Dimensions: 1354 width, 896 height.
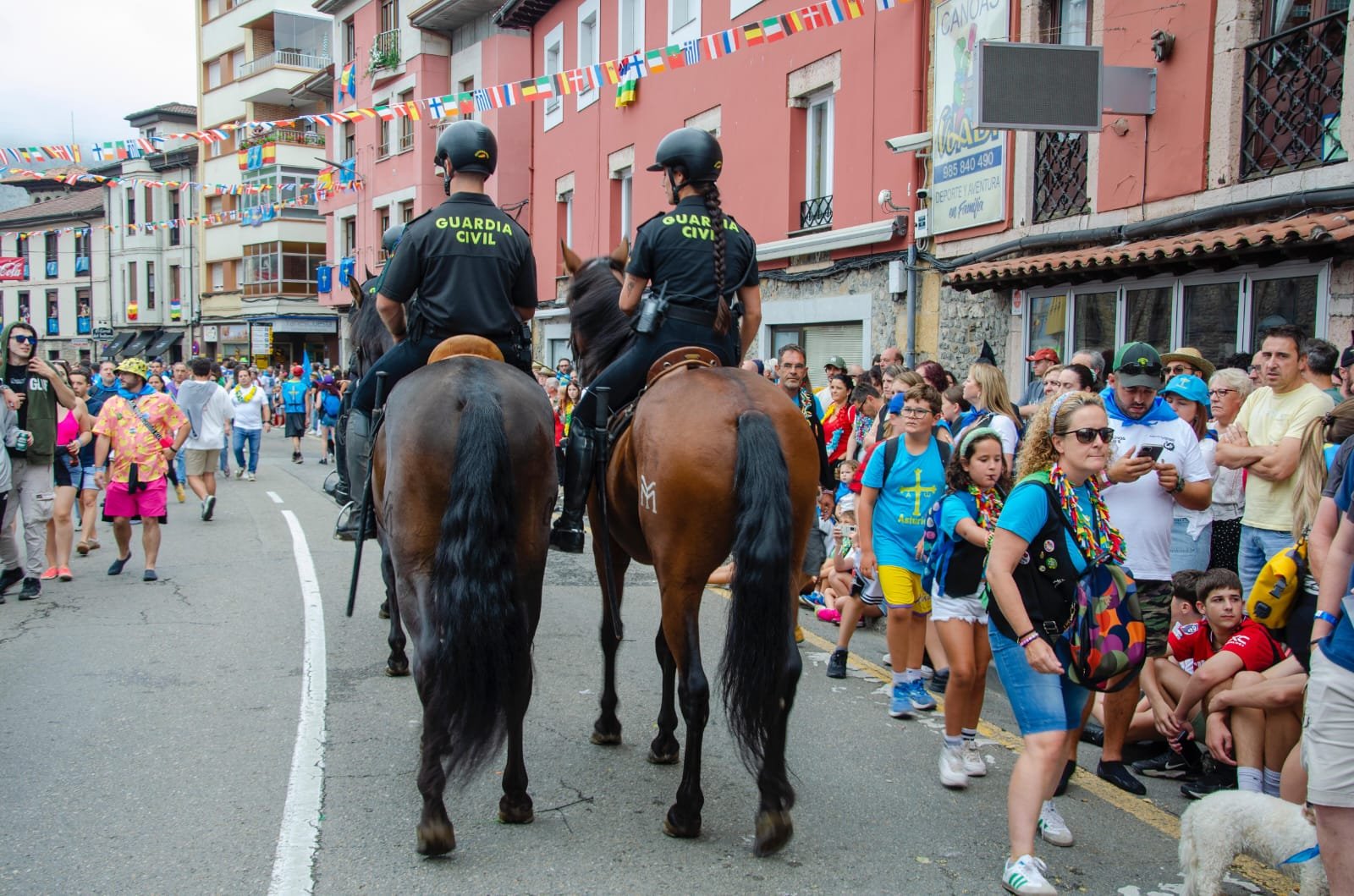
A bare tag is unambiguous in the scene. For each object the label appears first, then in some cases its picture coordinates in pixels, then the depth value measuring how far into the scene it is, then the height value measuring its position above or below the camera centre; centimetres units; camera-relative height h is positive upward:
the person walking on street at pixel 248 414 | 1859 -67
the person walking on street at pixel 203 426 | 1396 -67
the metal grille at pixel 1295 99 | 845 +240
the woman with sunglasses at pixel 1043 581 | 367 -67
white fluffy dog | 345 -142
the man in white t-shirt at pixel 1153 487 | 537 -49
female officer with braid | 496 +45
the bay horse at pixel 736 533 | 390 -56
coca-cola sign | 5825 +550
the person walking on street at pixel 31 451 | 838 -63
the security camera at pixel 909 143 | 1290 +292
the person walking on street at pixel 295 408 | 2402 -71
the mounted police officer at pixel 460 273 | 494 +49
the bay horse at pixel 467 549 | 388 -64
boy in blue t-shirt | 577 -77
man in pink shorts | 955 -80
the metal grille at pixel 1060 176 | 1116 +226
